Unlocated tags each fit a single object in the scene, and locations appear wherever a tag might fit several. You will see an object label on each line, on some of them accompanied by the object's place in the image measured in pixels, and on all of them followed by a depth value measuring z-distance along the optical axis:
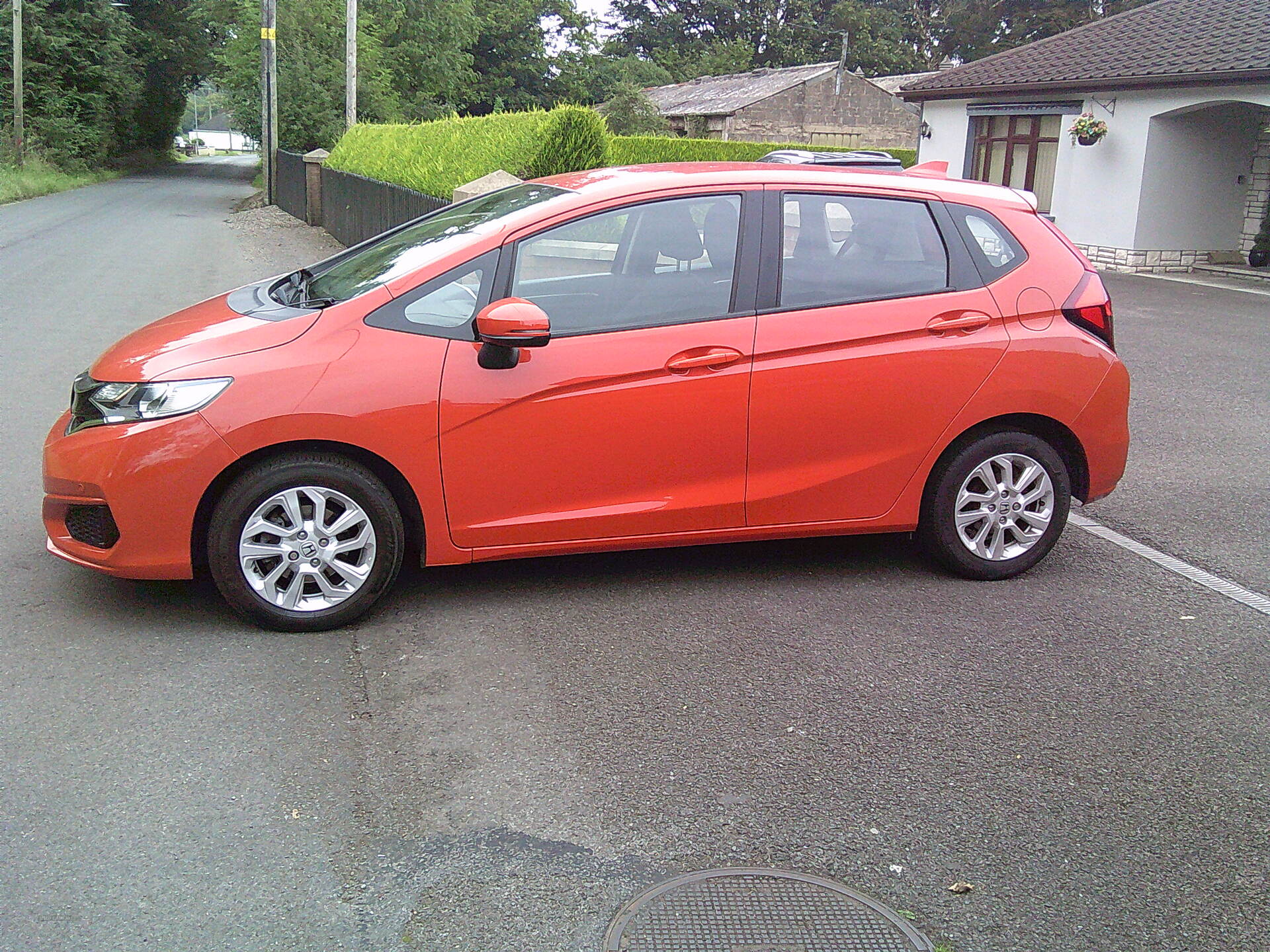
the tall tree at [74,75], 44.19
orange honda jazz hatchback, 4.62
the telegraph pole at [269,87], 29.14
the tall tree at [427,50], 46.12
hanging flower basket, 22.08
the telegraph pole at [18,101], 40.75
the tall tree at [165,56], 55.31
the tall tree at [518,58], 58.98
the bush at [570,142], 15.74
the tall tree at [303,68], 36.28
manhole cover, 3.00
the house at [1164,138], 20.84
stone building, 45.78
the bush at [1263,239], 21.49
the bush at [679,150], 32.91
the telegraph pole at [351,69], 29.78
